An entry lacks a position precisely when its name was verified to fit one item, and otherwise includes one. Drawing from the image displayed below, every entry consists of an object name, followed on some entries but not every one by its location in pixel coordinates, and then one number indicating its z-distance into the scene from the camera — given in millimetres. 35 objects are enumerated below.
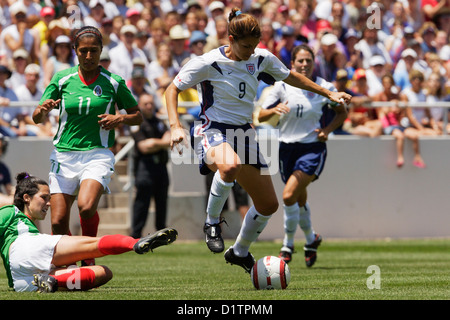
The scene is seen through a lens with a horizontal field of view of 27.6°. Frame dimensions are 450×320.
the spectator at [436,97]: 18297
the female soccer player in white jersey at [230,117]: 9008
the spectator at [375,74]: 18156
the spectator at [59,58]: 16141
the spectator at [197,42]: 17422
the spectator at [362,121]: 17719
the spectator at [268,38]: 17844
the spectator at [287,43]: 17094
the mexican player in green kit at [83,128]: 9203
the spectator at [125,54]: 17125
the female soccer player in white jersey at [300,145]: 11922
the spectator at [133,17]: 18234
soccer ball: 8672
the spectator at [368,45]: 19125
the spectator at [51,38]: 16906
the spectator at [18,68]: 16328
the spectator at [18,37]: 17000
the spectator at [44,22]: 17344
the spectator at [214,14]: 18672
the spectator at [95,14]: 17750
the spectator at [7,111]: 15750
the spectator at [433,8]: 21312
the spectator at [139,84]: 15898
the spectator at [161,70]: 17000
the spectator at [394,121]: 17859
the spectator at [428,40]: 20297
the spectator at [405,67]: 18938
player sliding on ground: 8172
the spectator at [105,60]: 15438
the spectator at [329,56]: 17484
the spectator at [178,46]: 17531
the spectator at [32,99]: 16047
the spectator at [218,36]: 17562
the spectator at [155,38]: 17906
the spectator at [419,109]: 18172
